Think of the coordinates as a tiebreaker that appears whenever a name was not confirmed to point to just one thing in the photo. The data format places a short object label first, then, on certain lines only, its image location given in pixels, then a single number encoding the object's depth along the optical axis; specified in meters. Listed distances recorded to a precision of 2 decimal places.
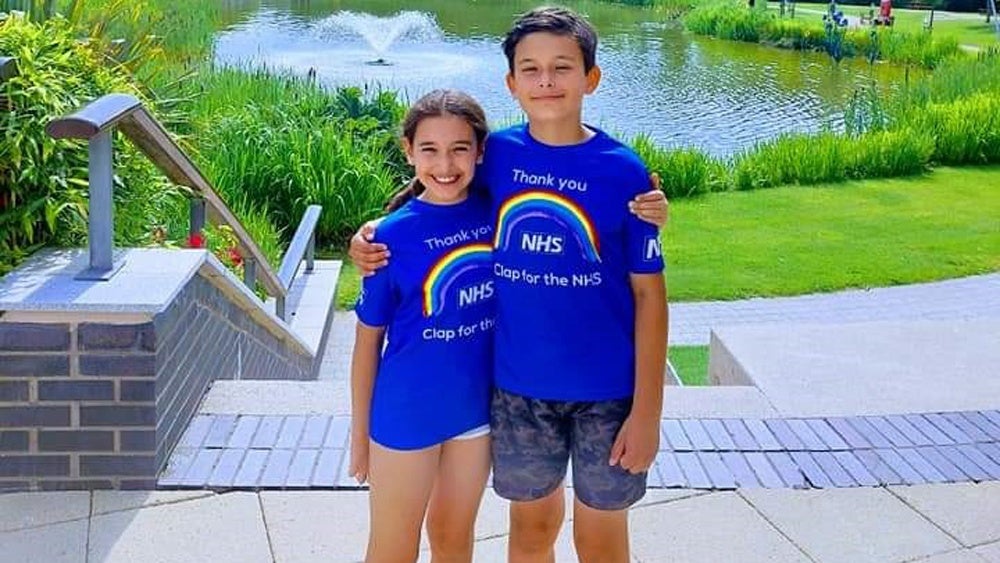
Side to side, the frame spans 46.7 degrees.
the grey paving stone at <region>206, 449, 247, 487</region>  3.08
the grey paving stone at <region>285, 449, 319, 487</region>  3.11
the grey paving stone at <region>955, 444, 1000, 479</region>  3.36
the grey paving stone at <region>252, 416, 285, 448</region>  3.34
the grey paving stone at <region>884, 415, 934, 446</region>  3.55
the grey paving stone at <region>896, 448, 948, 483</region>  3.29
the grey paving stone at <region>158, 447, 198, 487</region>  3.07
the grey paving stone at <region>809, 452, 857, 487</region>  3.24
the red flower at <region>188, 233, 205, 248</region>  4.50
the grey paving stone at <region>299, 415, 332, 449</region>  3.36
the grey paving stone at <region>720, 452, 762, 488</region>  3.21
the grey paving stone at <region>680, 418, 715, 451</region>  3.46
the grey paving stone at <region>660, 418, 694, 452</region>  3.45
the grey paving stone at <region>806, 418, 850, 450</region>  3.50
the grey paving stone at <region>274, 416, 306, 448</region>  3.35
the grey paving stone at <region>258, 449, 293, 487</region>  3.10
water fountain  26.33
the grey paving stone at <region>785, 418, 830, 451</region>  3.48
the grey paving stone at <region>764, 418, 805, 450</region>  3.49
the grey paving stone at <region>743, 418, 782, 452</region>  3.48
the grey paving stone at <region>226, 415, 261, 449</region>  3.32
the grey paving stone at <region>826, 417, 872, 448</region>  3.52
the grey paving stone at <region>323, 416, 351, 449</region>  3.36
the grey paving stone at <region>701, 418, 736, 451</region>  3.46
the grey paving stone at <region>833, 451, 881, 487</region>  3.26
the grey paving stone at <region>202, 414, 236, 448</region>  3.31
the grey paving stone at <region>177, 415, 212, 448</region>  3.29
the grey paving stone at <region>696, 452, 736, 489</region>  3.20
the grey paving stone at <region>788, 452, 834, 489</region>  3.23
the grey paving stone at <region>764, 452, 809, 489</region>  3.23
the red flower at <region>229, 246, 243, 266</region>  5.88
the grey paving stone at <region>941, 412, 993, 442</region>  3.60
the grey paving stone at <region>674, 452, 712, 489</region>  3.19
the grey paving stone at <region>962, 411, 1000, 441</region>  3.63
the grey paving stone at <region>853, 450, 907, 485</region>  3.27
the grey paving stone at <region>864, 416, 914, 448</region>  3.54
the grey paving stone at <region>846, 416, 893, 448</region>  3.53
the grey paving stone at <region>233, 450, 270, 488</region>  3.09
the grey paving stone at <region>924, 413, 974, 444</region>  3.57
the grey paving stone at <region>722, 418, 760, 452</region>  3.46
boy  2.01
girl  2.07
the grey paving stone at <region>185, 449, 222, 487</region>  3.07
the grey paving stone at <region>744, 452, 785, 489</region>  3.22
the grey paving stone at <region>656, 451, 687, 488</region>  3.19
